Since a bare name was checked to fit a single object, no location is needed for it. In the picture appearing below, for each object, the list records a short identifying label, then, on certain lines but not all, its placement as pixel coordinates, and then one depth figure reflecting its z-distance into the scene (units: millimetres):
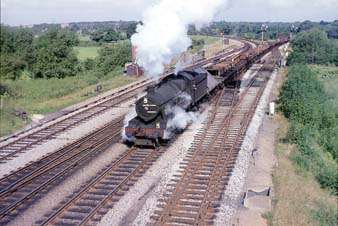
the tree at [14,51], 54062
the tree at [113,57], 60375
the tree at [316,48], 72688
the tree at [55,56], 57094
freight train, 17922
